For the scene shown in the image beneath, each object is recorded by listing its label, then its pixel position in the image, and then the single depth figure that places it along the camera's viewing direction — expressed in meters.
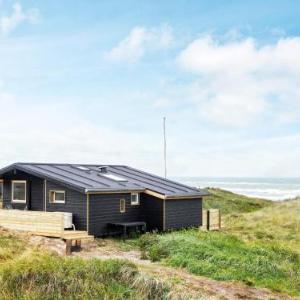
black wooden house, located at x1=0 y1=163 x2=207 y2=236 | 27.11
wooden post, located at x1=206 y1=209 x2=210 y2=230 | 33.49
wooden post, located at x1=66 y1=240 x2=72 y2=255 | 22.17
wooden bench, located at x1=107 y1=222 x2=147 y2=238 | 27.75
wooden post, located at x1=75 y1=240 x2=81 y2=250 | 23.64
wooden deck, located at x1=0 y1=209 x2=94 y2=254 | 24.81
